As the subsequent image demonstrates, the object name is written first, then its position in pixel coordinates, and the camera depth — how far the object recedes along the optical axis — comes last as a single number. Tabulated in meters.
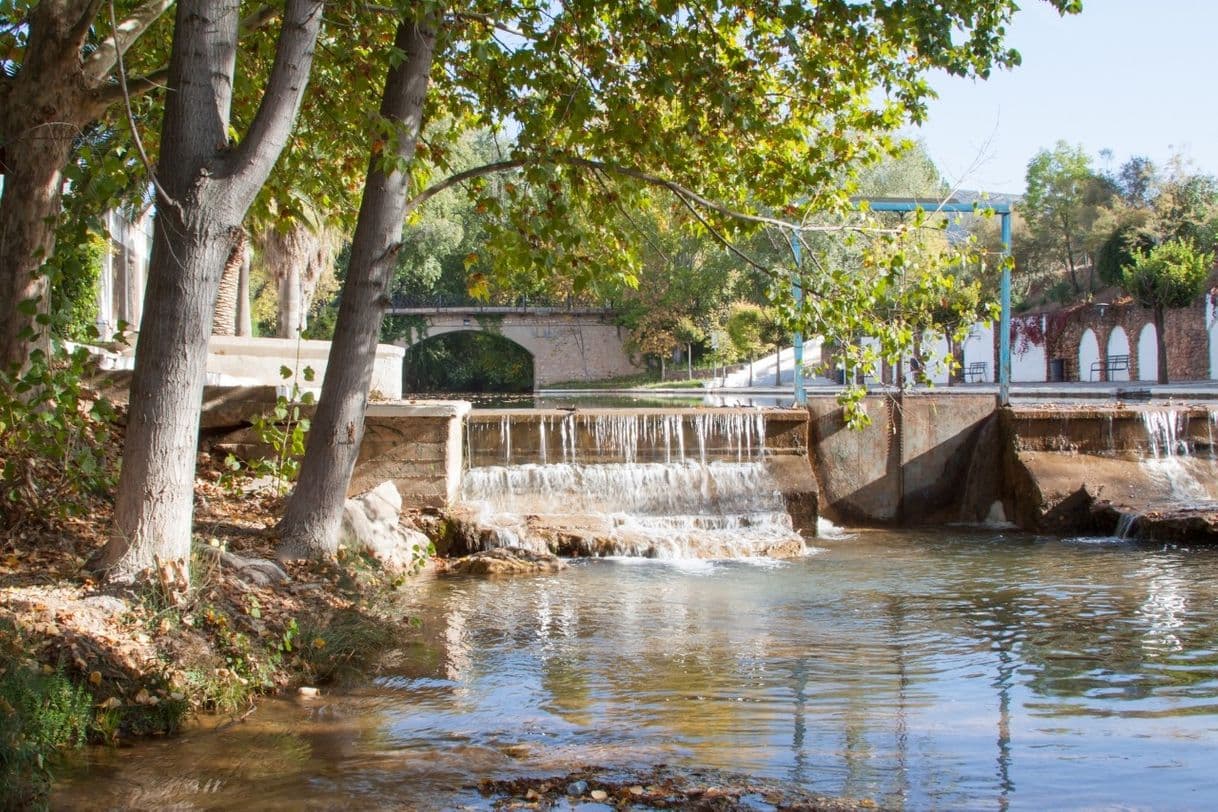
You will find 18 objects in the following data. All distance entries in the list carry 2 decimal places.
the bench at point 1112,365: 41.06
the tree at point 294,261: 22.28
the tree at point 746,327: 45.88
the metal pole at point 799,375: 13.69
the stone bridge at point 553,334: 60.38
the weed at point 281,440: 7.62
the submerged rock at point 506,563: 10.25
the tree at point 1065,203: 51.78
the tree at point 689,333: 49.31
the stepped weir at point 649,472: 13.23
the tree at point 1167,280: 33.50
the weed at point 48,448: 6.09
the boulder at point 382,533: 9.21
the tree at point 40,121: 7.30
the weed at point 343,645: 6.26
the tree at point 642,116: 8.07
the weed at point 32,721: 4.09
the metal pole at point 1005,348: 14.85
